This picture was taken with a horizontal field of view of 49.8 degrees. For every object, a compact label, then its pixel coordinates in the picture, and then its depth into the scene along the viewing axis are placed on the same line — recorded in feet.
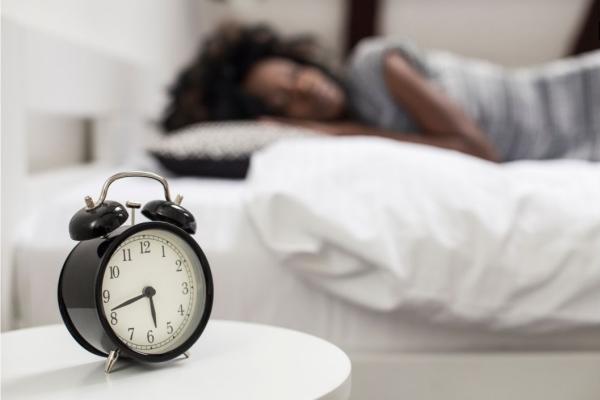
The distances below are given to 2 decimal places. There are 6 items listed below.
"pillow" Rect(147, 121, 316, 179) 3.98
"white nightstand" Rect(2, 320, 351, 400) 1.72
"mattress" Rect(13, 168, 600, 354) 2.95
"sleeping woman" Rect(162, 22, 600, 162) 5.29
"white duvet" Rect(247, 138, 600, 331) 2.73
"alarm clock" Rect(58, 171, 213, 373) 1.85
